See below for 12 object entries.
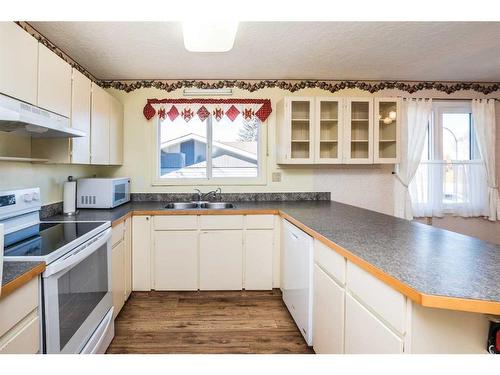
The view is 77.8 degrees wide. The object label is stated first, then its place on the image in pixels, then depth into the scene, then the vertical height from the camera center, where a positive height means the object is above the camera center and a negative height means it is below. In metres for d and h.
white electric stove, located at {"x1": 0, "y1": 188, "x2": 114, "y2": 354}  1.29 -0.43
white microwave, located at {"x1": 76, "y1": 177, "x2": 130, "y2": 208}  2.73 -0.09
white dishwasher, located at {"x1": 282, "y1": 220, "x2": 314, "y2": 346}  1.97 -0.66
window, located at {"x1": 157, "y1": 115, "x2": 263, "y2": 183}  3.48 +0.39
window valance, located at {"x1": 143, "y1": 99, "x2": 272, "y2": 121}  3.39 +0.83
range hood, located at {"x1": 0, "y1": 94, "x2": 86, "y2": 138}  1.24 +0.29
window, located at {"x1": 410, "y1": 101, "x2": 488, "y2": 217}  3.54 +0.18
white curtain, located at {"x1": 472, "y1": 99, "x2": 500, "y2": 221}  3.47 +0.60
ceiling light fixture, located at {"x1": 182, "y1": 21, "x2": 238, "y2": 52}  1.36 +0.69
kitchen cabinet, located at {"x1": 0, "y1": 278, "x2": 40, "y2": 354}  0.99 -0.49
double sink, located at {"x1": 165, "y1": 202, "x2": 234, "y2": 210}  3.29 -0.23
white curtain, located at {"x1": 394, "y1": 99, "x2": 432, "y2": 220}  3.46 +0.52
